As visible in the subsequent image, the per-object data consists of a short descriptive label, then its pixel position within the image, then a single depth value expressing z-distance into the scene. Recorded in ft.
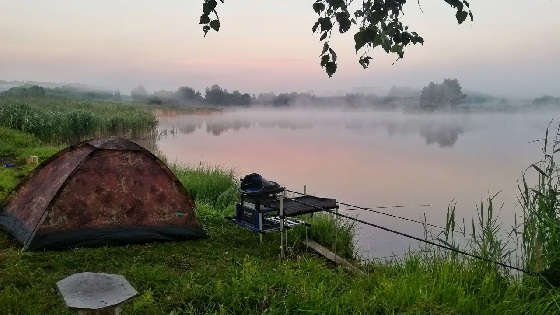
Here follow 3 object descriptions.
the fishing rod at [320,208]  15.54
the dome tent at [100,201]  23.73
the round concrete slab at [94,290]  10.74
